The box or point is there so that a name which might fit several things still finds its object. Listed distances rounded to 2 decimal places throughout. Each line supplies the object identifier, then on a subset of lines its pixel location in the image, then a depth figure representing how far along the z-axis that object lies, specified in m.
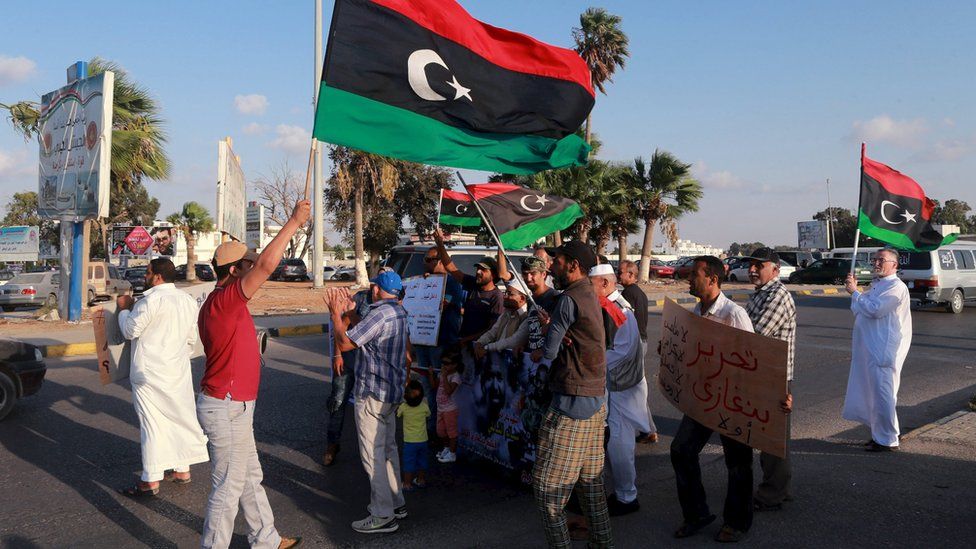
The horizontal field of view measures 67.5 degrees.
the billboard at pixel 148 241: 50.41
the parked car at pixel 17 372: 7.56
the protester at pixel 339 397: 6.27
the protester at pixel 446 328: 7.15
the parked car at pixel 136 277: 36.32
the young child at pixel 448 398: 6.13
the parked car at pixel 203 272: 44.70
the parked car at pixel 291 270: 45.94
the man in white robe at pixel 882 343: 6.35
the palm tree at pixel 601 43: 34.03
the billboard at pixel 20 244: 41.19
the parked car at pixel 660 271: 47.38
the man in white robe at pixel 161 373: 5.35
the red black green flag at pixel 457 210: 11.66
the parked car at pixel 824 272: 38.72
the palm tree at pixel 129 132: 19.67
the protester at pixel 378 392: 4.66
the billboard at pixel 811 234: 67.62
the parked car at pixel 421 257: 9.86
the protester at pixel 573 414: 3.84
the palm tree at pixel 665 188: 28.94
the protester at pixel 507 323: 5.69
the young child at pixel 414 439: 5.61
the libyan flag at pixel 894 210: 7.65
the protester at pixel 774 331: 4.99
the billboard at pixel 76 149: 16.41
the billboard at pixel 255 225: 25.08
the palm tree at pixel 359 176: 34.44
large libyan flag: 5.03
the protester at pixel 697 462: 4.47
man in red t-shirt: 3.98
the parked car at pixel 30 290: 25.11
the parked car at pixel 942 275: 20.38
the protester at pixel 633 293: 7.16
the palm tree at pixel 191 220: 47.03
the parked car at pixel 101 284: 26.84
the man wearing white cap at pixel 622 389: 4.99
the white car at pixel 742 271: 43.59
